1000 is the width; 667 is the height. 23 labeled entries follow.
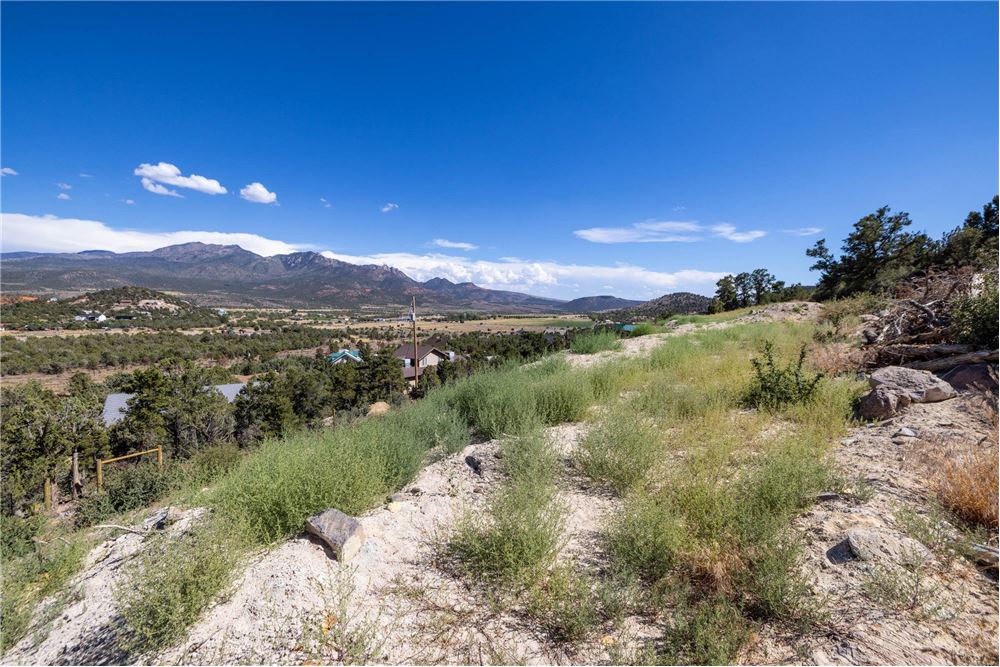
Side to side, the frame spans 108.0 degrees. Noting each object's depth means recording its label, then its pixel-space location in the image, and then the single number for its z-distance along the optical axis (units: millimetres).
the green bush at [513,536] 2391
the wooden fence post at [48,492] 11203
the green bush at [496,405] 4621
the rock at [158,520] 3431
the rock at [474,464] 3940
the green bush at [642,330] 14448
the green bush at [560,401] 5184
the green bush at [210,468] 4098
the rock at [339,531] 2600
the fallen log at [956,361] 4617
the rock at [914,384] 4281
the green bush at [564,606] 1985
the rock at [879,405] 4156
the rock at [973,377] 4289
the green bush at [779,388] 4730
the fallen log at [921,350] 5034
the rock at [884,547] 2215
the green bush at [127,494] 7375
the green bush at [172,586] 1971
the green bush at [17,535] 4118
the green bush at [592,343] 10453
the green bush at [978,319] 4801
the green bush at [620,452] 3428
